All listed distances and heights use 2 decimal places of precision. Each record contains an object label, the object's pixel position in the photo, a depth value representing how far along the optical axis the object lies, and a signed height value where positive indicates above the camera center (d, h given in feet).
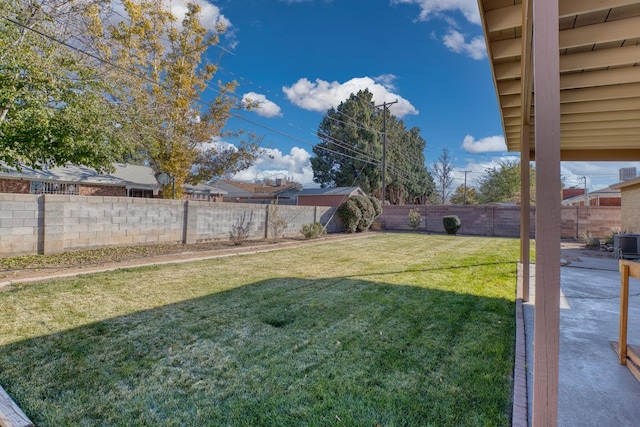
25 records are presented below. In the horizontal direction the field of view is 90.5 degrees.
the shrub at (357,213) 51.96 +0.65
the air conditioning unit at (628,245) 27.50 -2.22
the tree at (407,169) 104.94 +17.33
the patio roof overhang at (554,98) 4.72 +5.19
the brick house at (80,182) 49.90 +5.24
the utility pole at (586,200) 77.43 +5.19
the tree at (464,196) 129.39 +9.71
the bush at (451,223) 53.67 -0.90
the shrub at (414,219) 59.26 -0.31
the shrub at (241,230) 35.62 -1.75
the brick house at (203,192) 72.54 +5.32
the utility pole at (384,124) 74.02 +22.09
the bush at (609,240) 35.32 -2.26
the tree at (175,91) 39.63 +17.24
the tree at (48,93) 22.88 +9.48
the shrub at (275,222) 39.87 -0.83
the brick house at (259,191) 102.24 +7.88
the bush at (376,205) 58.29 +2.21
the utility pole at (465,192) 124.63 +10.50
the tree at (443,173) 131.23 +18.75
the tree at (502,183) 108.06 +12.60
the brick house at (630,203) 33.91 +1.96
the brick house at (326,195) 83.44 +5.72
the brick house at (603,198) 68.52 +5.14
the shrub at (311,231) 41.98 -2.00
